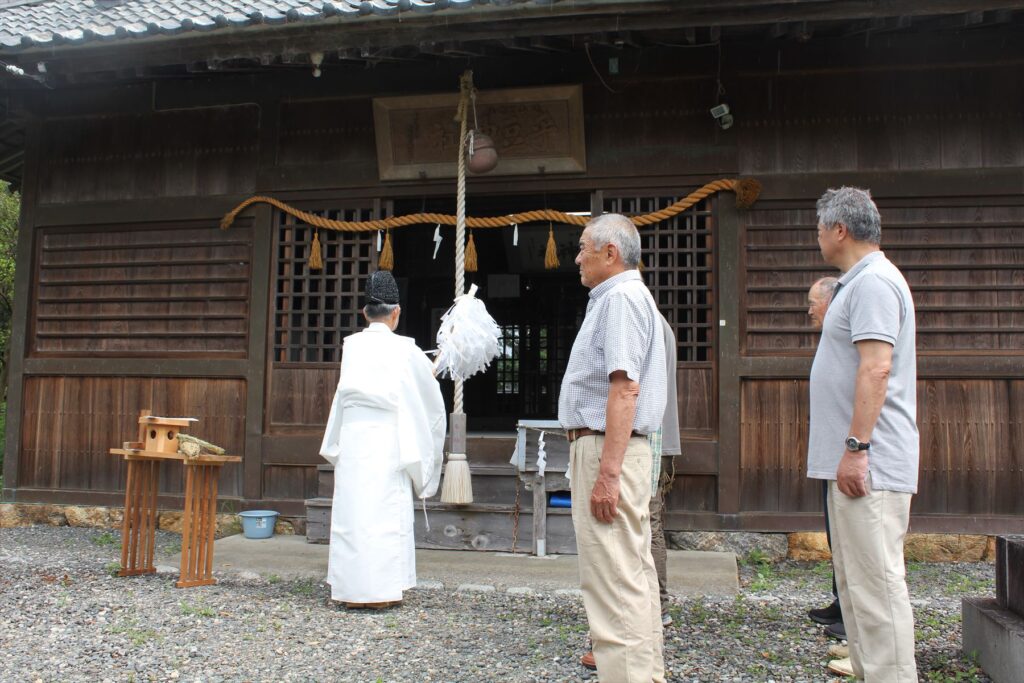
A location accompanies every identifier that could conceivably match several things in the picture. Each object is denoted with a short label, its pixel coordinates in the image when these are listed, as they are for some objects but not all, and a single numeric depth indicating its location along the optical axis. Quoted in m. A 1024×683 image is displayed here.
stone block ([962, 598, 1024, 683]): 3.06
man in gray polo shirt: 2.69
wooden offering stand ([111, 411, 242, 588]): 4.99
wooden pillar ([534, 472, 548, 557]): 5.66
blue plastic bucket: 6.28
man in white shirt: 2.76
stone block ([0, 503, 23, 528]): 7.09
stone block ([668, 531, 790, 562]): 5.91
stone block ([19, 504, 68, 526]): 7.03
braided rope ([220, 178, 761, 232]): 6.00
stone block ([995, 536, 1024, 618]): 3.30
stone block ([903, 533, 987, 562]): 5.77
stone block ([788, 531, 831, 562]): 5.89
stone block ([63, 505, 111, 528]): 6.96
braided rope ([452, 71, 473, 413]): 5.54
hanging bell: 5.96
